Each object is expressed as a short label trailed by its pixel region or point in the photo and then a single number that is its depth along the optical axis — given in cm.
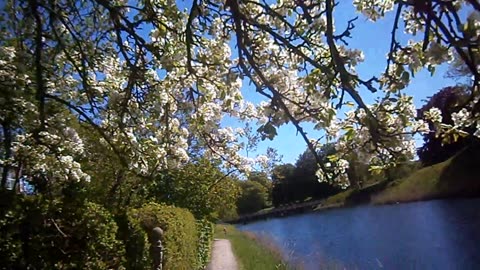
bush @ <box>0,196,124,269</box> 471
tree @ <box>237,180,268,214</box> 7738
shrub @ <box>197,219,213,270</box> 1393
